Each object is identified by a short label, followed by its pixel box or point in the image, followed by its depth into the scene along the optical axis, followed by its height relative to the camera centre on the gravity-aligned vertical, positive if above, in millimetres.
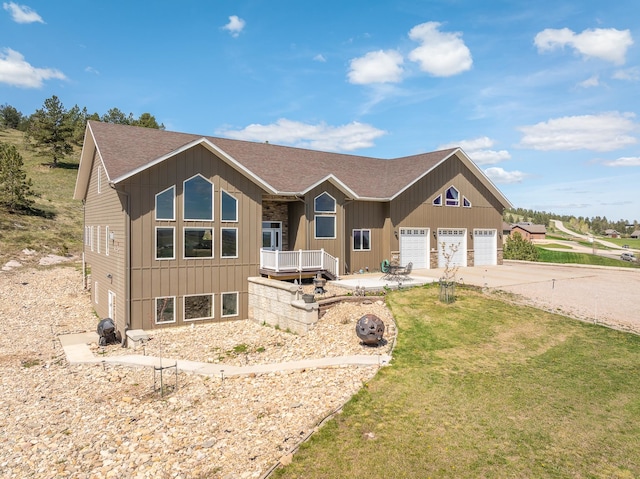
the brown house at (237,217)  16078 +1057
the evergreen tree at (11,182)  32844 +4566
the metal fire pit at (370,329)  12008 -2590
